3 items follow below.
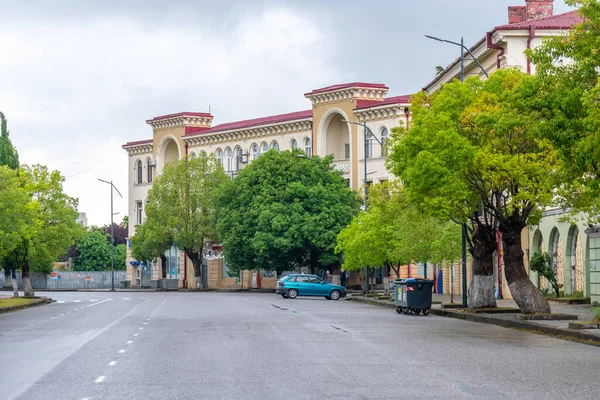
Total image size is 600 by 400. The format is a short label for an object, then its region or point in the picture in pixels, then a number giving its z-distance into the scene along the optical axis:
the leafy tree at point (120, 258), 137.38
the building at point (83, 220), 192.88
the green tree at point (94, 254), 136.00
